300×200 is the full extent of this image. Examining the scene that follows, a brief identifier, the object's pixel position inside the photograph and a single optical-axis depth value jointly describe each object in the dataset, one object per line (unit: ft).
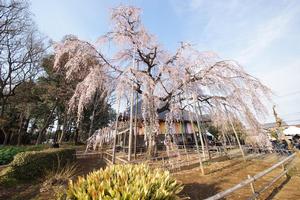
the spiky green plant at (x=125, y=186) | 9.36
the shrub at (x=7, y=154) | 38.07
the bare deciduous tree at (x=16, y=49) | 54.44
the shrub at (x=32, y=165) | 27.78
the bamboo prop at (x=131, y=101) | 23.61
